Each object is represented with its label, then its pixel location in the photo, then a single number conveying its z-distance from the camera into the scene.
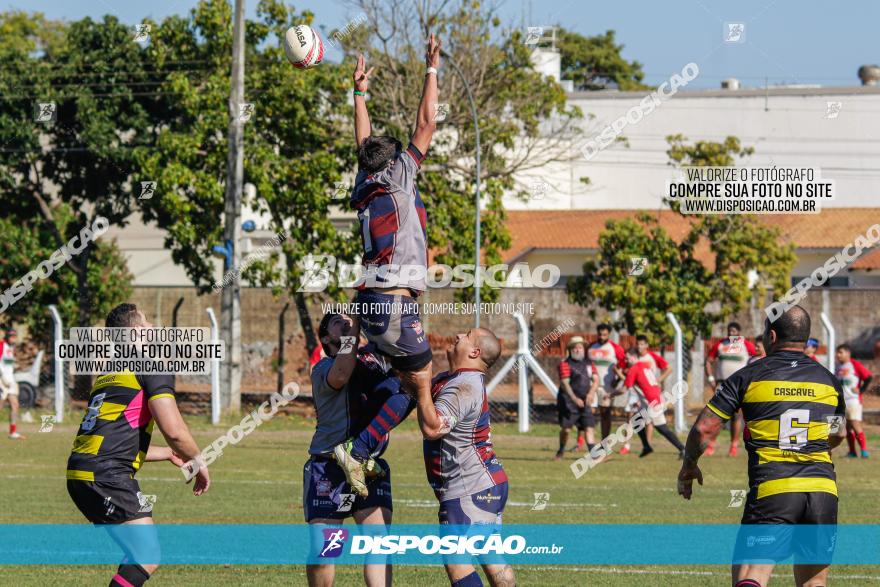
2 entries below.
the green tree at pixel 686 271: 29.88
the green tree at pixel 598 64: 68.44
